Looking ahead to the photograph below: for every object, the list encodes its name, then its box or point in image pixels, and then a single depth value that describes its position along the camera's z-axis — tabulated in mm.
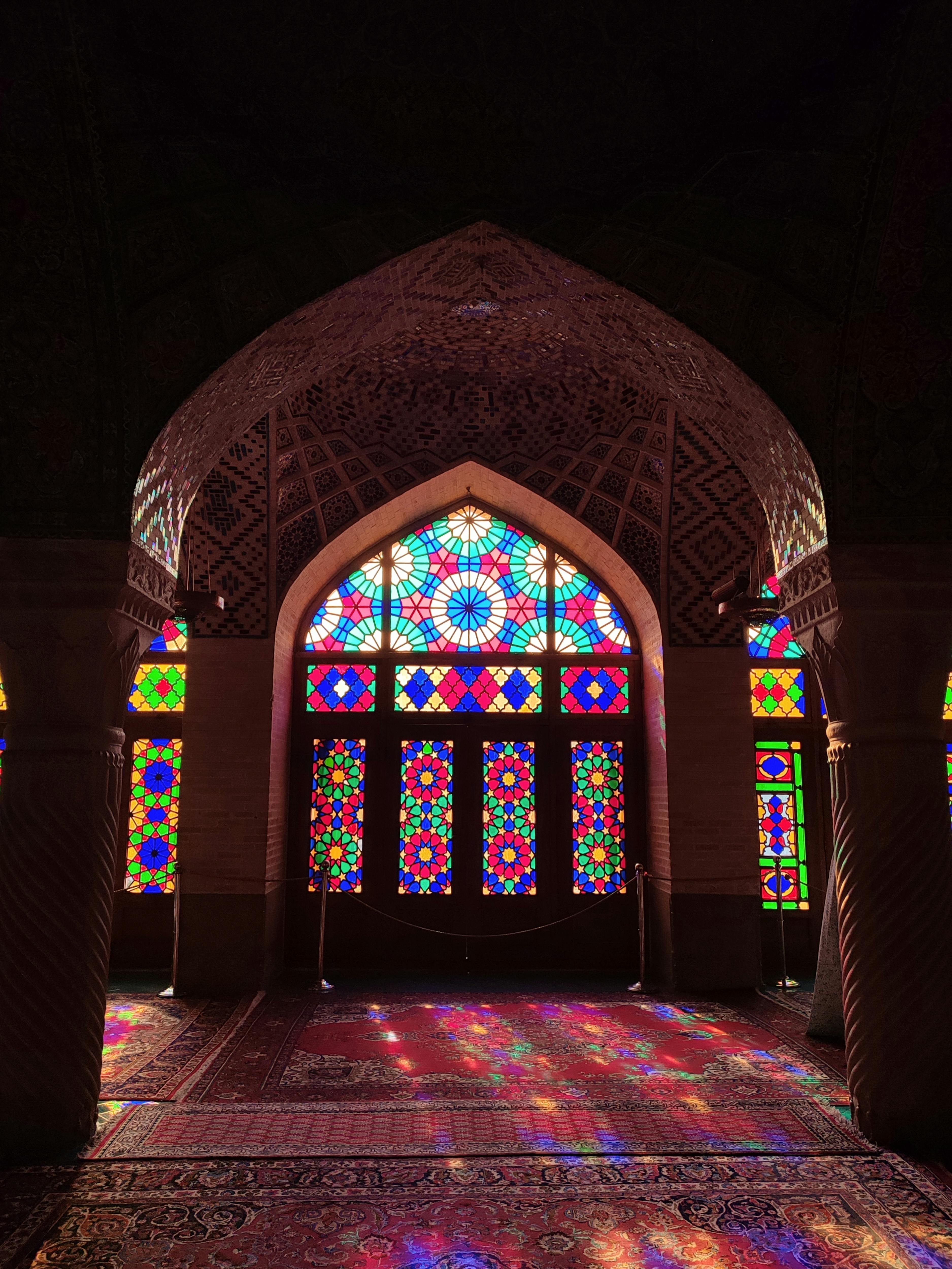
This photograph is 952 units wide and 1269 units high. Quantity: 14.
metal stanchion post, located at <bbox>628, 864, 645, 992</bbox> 8609
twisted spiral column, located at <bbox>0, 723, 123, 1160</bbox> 4582
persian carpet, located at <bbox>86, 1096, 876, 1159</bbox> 4676
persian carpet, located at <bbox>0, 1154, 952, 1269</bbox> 3668
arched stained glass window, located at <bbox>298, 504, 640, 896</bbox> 9477
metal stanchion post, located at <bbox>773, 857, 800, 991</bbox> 8391
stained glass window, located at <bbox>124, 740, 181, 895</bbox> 9188
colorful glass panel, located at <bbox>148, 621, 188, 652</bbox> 9547
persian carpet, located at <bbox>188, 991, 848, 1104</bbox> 5703
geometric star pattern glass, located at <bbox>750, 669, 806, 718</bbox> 9656
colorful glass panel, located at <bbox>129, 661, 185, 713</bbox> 9484
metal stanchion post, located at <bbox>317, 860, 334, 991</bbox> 8430
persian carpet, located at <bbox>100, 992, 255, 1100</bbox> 5715
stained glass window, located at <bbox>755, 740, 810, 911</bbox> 9297
